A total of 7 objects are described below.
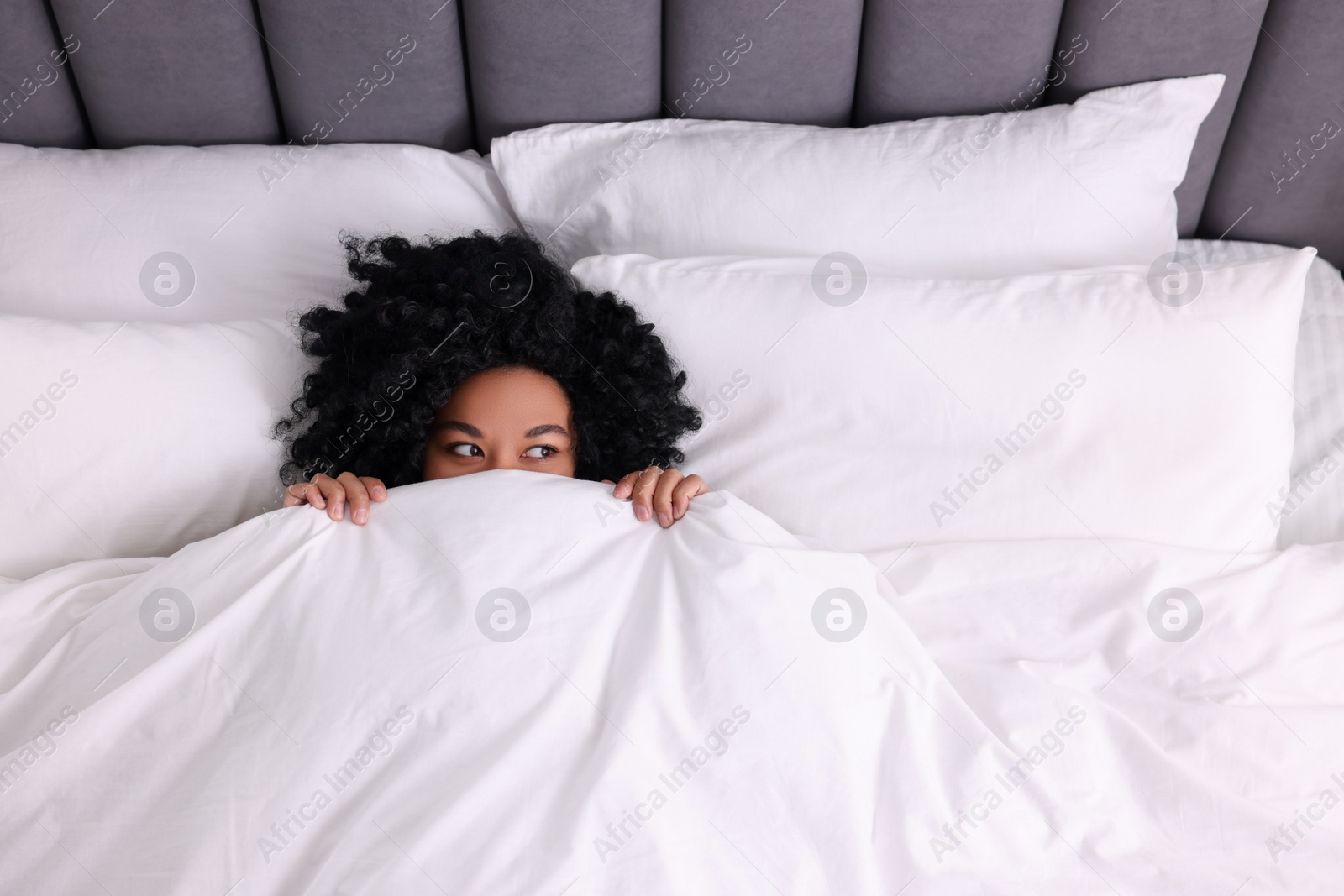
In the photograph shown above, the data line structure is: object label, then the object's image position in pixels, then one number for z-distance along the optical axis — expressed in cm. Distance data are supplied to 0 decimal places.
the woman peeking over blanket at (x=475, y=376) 116
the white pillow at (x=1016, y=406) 111
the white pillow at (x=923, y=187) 130
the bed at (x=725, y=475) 83
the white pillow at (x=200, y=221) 129
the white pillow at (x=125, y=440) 111
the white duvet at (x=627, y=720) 80
